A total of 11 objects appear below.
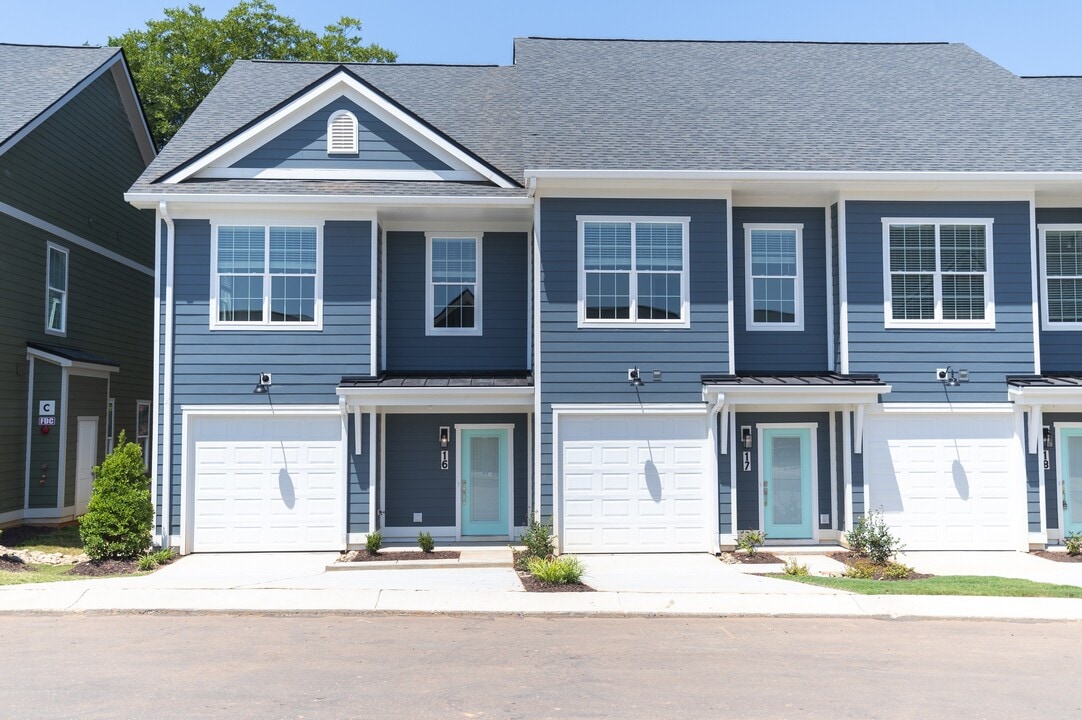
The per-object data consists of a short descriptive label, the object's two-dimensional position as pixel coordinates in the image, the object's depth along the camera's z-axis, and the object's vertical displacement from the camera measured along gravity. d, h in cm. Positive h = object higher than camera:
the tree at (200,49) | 3068 +1352
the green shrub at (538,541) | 1375 -206
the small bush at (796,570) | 1281 -234
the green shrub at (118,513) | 1336 -160
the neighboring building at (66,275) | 1748 +303
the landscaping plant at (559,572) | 1191 -221
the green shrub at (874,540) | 1352 -201
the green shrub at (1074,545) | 1433 -215
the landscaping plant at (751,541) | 1432 -213
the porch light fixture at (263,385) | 1487 +43
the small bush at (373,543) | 1421 -217
